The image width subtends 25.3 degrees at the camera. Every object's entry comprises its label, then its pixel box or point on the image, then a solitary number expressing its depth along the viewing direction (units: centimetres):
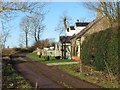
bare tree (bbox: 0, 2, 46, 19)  1723
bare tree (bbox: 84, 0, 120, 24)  3216
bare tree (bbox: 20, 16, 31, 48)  8069
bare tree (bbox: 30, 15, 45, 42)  7678
